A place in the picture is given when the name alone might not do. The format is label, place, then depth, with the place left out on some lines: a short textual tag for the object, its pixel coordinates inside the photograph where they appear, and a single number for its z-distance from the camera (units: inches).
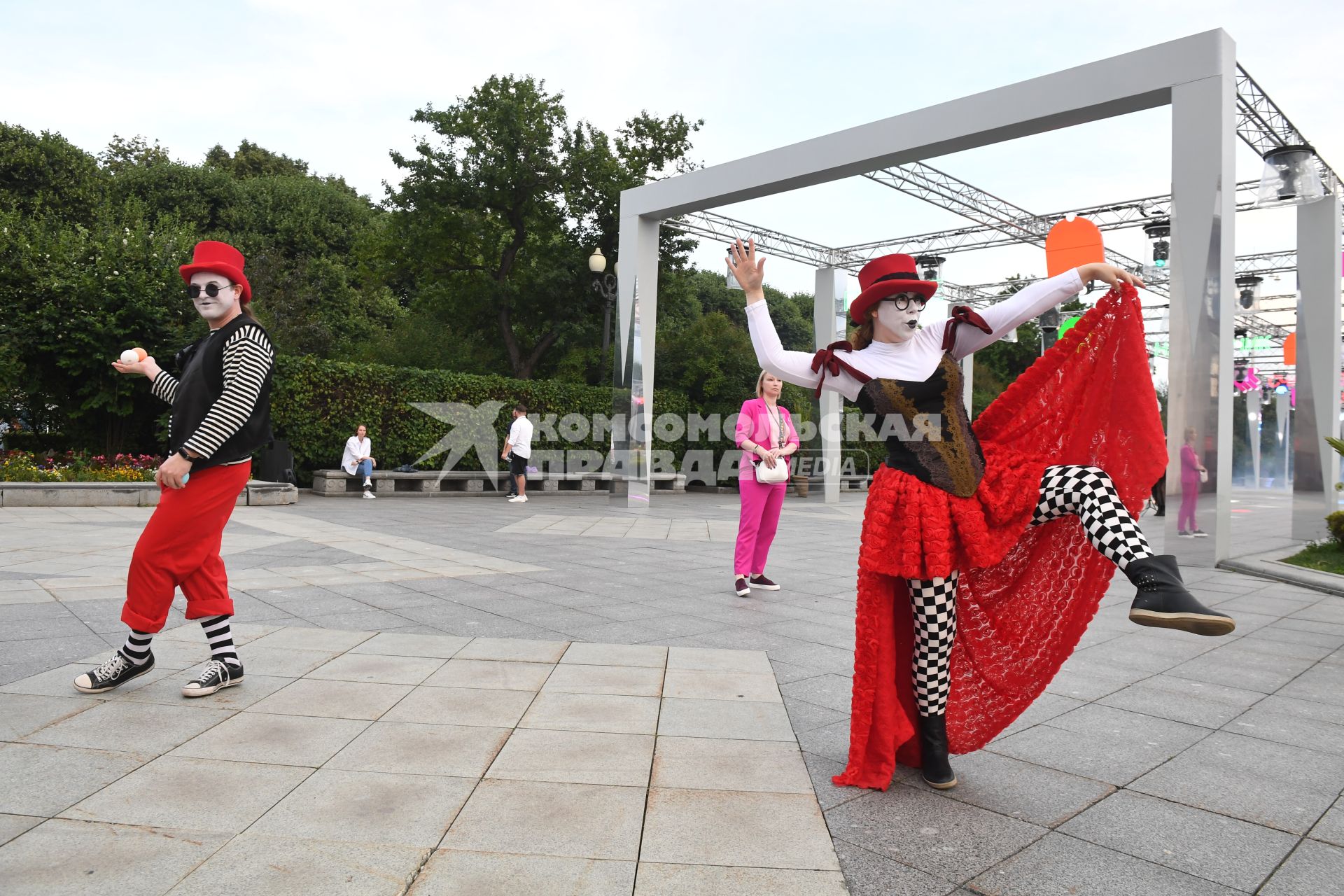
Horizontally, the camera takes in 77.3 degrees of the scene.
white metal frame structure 354.6
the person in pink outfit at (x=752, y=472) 267.1
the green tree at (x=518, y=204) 895.1
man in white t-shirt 623.2
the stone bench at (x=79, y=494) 454.6
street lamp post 773.3
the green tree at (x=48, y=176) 1120.8
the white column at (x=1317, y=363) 464.1
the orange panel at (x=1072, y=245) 485.1
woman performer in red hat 112.3
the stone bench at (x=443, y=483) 614.5
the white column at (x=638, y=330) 607.8
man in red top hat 139.3
